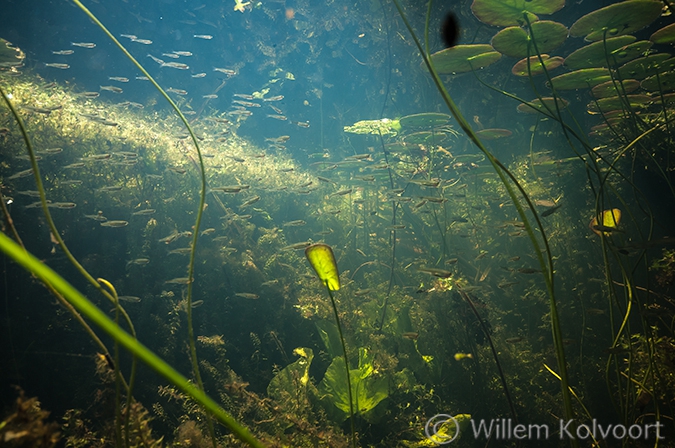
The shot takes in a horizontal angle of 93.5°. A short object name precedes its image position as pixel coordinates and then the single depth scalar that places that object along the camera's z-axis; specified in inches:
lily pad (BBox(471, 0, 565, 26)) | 114.3
